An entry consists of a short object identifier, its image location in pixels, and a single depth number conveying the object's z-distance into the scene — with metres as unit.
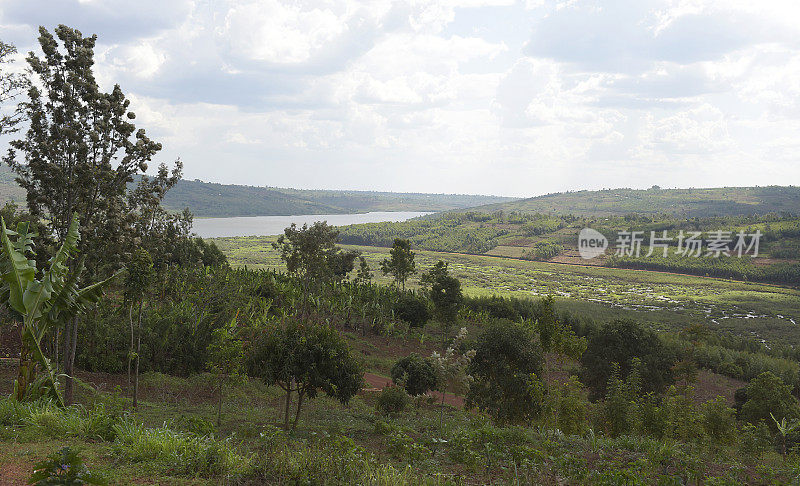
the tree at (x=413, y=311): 41.44
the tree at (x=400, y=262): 45.59
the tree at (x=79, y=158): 13.24
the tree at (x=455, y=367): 15.39
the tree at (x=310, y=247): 33.28
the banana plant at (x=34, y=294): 10.43
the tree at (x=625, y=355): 24.11
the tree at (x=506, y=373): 16.78
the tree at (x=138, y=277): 14.09
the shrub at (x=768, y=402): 20.11
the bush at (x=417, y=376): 20.73
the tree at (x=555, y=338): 17.00
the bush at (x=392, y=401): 19.72
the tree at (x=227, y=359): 14.49
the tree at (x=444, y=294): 35.44
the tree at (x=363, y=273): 49.47
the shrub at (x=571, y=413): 15.62
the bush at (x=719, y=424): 16.38
